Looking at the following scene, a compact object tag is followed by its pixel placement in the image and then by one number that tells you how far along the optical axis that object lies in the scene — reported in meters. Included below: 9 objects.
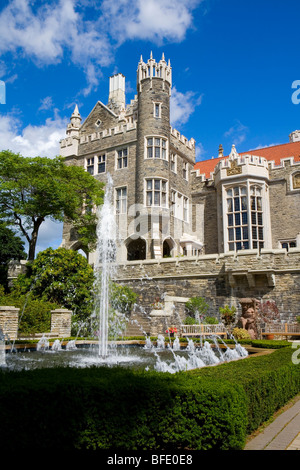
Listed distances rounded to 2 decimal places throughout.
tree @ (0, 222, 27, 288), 32.47
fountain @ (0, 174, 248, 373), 10.27
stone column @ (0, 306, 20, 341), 15.27
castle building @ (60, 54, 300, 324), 23.88
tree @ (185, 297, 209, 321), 21.16
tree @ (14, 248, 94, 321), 21.92
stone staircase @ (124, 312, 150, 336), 20.86
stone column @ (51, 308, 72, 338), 17.50
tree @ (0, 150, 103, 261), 25.41
